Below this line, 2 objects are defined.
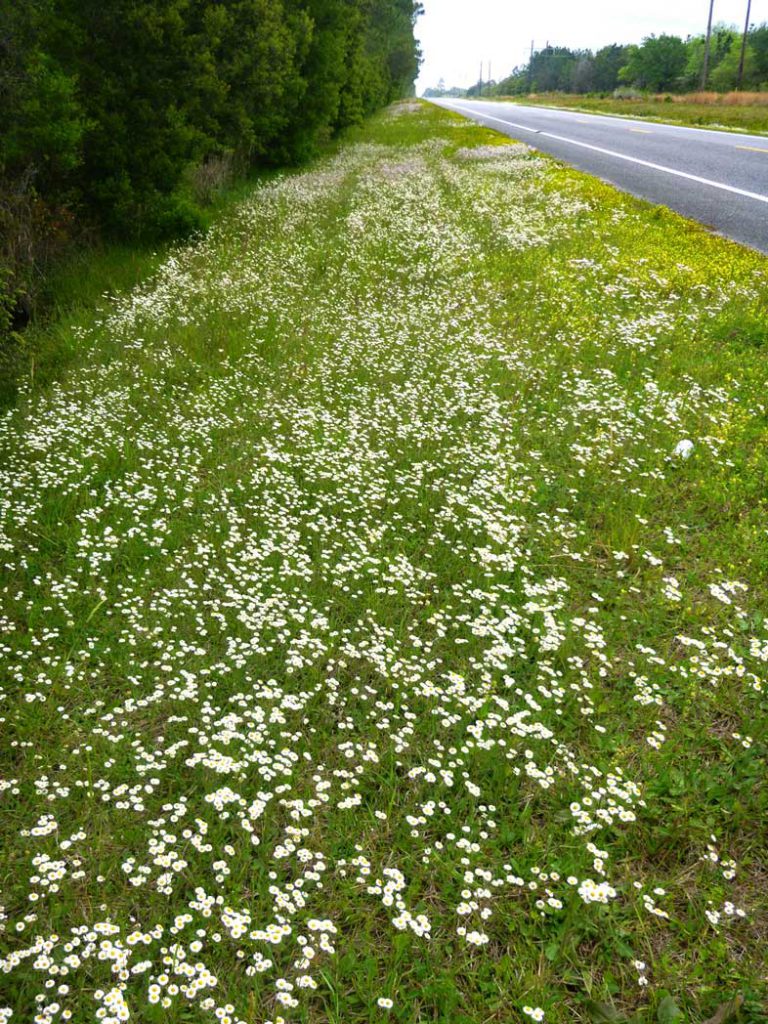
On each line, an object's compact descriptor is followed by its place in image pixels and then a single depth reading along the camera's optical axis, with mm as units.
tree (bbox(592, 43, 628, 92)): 92688
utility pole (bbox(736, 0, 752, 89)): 53031
